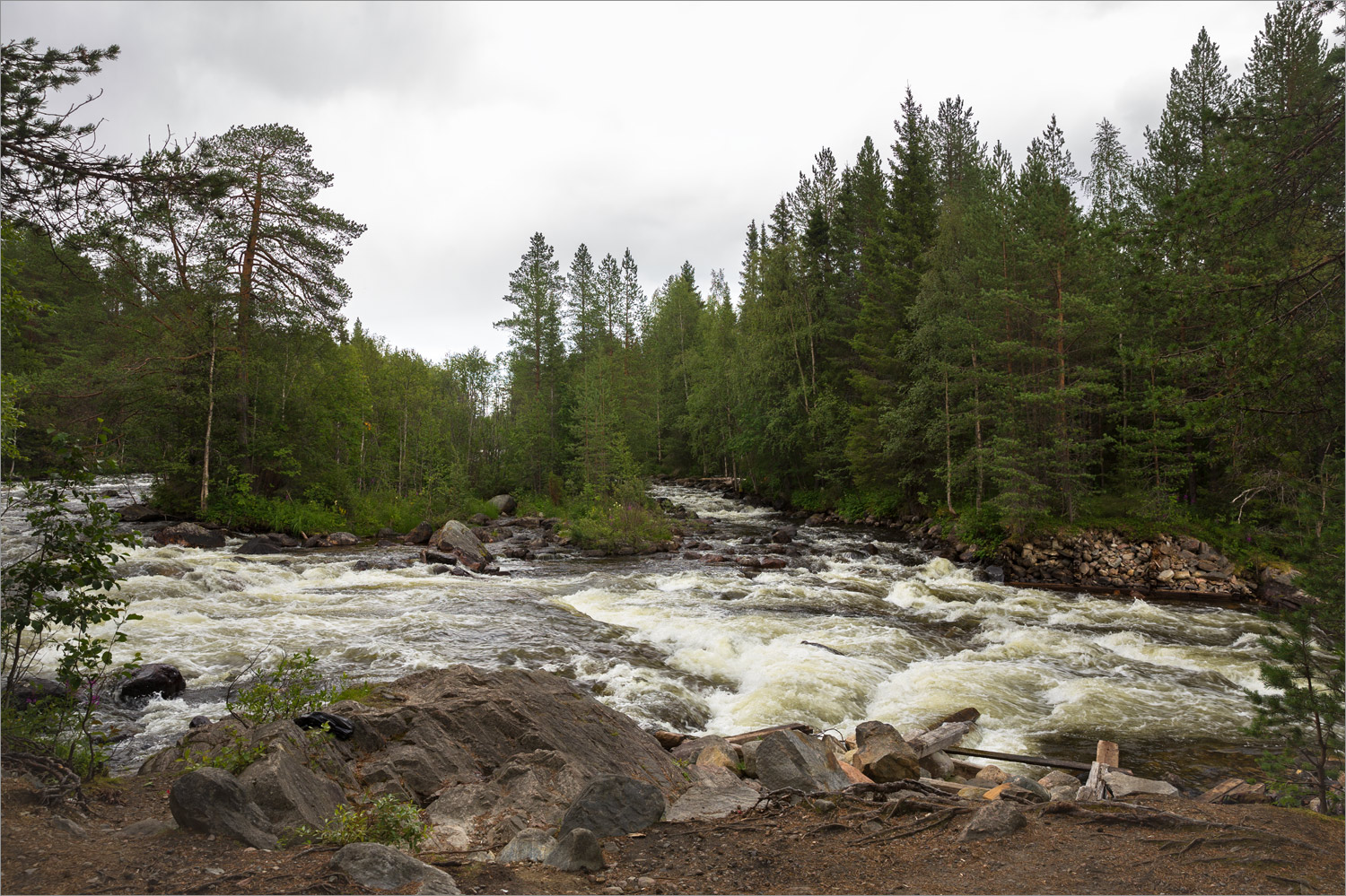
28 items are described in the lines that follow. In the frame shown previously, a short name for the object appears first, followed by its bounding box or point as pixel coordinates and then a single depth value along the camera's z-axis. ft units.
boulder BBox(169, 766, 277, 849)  14.32
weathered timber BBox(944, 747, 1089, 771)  25.61
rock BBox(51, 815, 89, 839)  13.52
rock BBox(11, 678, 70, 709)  19.38
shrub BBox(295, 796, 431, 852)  14.74
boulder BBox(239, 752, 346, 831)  15.57
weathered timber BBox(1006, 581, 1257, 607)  56.65
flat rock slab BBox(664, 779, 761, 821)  18.65
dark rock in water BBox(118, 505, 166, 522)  78.43
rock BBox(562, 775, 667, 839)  16.98
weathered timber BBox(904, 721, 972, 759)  25.67
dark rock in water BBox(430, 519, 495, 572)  69.31
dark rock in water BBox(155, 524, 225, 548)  66.69
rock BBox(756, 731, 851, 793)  20.76
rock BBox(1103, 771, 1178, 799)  21.96
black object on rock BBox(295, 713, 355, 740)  20.53
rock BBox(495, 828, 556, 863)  15.29
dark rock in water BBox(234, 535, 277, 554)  69.62
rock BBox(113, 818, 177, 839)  13.99
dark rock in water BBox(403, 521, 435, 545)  83.46
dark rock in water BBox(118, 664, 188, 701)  28.22
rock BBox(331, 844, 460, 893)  12.68
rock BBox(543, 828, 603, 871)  14.84
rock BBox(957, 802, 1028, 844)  16.07
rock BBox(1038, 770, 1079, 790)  23.59
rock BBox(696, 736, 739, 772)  23.53
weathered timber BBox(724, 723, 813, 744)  26.11
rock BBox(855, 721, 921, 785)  23.32
